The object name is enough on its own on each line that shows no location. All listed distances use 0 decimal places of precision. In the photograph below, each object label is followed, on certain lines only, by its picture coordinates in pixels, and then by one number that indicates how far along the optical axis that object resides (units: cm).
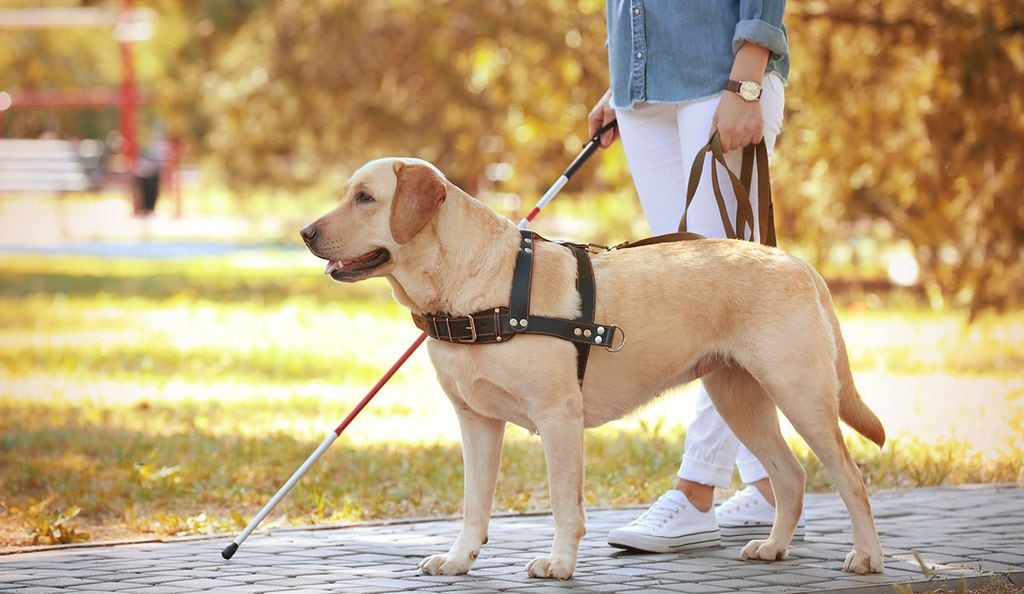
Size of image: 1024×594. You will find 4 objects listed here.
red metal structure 5641
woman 1048
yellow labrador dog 919
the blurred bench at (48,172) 5472
